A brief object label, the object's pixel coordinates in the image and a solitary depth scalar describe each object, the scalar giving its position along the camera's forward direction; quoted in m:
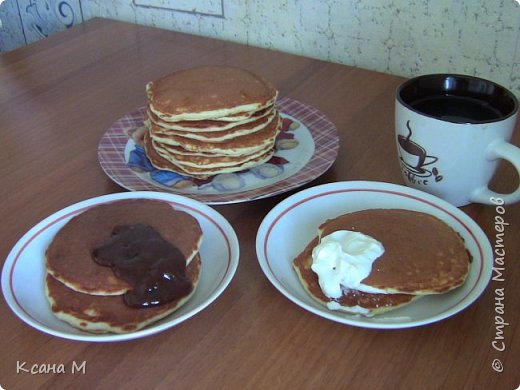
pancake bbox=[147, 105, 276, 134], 0.83
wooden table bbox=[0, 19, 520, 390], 0.58
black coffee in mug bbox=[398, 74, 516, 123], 0.79
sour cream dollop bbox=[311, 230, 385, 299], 0.60
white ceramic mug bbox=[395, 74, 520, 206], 0.73
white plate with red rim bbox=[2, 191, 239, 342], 0.58
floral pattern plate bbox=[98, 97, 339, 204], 0.83
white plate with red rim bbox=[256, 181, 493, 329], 0.60
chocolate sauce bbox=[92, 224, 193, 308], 0.60
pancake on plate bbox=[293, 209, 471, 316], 0.61
